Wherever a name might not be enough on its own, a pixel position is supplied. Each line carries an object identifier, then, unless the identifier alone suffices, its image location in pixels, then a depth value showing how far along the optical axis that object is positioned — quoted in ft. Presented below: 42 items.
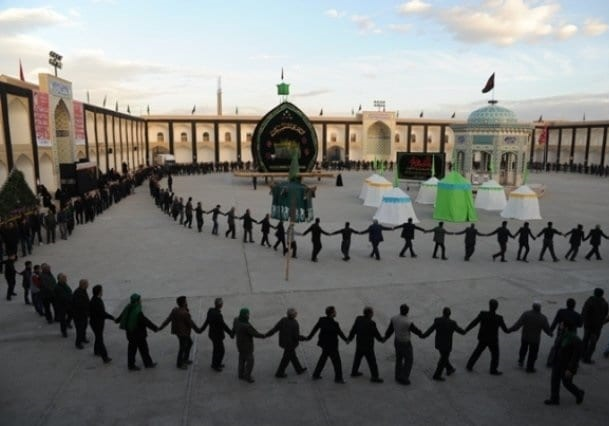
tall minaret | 300.63
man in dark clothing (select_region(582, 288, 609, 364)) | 23.86
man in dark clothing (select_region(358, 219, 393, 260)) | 44.70
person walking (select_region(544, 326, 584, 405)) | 19.89
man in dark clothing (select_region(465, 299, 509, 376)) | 22.33
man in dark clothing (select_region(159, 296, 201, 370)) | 22.98
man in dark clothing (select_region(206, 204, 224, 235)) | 56.08
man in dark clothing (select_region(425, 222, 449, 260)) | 45.16
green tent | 67.46
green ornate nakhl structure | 118.32
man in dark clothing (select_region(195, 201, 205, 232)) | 58.08
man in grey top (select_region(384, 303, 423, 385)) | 21.62
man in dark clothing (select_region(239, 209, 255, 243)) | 51.90
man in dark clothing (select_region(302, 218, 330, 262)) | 43.78
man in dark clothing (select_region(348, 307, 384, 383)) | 21.81
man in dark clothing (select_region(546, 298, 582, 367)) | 21.11
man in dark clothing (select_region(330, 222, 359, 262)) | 44.34
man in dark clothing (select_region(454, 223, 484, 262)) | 44.19
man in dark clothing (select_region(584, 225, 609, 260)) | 45.16
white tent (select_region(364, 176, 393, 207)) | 81.46
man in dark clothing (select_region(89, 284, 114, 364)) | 23.77
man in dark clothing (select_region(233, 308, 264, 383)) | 21.76
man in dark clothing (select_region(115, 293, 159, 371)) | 22.61
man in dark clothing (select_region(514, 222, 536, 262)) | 44.56
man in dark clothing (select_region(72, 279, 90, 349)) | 24.41
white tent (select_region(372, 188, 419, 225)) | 64.54
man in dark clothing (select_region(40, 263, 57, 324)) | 28.37
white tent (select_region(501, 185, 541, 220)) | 70.03
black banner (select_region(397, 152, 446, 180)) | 91.66
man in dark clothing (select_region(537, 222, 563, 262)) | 44.50
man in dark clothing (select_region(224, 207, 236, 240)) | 54.65
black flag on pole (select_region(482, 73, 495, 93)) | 103.35
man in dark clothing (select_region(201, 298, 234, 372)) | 22.66
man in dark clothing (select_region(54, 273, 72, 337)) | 26.76
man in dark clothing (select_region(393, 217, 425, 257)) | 45.62
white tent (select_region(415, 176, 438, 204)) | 85.15
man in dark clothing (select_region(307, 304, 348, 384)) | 21.71
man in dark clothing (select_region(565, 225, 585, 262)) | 44.76
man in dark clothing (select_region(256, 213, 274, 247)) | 49.83
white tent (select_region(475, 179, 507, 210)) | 78.79
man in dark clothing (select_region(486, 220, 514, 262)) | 44.29
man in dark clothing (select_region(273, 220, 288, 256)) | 47.24
